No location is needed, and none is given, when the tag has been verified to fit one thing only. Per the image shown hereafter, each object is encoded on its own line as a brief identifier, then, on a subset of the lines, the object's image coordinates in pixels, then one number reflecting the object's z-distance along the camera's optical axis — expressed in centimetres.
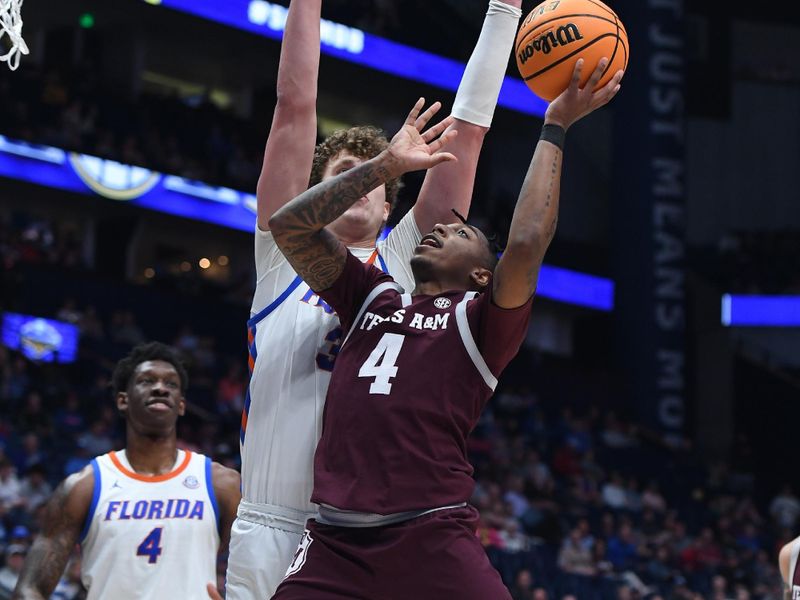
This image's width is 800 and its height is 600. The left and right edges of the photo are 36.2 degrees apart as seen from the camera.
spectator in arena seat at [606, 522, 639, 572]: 1627
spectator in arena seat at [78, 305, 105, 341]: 1620
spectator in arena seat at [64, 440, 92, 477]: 1230
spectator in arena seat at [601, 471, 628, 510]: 1909
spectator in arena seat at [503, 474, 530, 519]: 1667
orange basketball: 377
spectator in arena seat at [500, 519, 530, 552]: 1473
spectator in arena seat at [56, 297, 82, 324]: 1634
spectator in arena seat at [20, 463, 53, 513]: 1155
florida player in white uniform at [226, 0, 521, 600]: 382
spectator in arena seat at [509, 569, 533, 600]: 1319
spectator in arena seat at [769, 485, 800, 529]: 2105
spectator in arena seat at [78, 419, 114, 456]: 1323
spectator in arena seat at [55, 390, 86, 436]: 1388
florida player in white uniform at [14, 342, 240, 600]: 547
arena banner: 2441
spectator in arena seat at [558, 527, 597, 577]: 1512
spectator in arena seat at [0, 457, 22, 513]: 1134
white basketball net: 438
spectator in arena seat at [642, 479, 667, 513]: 1955
